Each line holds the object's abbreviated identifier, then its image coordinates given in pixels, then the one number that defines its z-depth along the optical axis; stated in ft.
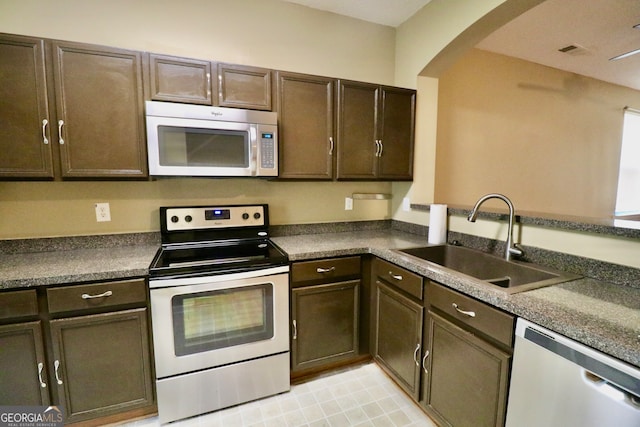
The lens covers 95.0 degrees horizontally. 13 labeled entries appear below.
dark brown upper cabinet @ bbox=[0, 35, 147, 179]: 4.90
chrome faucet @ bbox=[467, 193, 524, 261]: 5.25
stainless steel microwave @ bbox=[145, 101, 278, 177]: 5.43
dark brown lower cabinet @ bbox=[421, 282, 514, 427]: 3.85
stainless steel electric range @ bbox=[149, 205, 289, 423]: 5.13
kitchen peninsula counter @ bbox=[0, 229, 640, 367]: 3.01
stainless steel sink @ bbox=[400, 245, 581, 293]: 4.53
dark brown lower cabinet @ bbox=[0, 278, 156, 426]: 4.53
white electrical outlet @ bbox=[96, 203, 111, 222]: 6.24
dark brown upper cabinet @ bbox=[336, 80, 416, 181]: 7.03
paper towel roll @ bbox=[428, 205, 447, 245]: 6.76
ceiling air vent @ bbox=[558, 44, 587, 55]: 9.45
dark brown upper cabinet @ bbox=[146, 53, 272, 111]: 5.56
